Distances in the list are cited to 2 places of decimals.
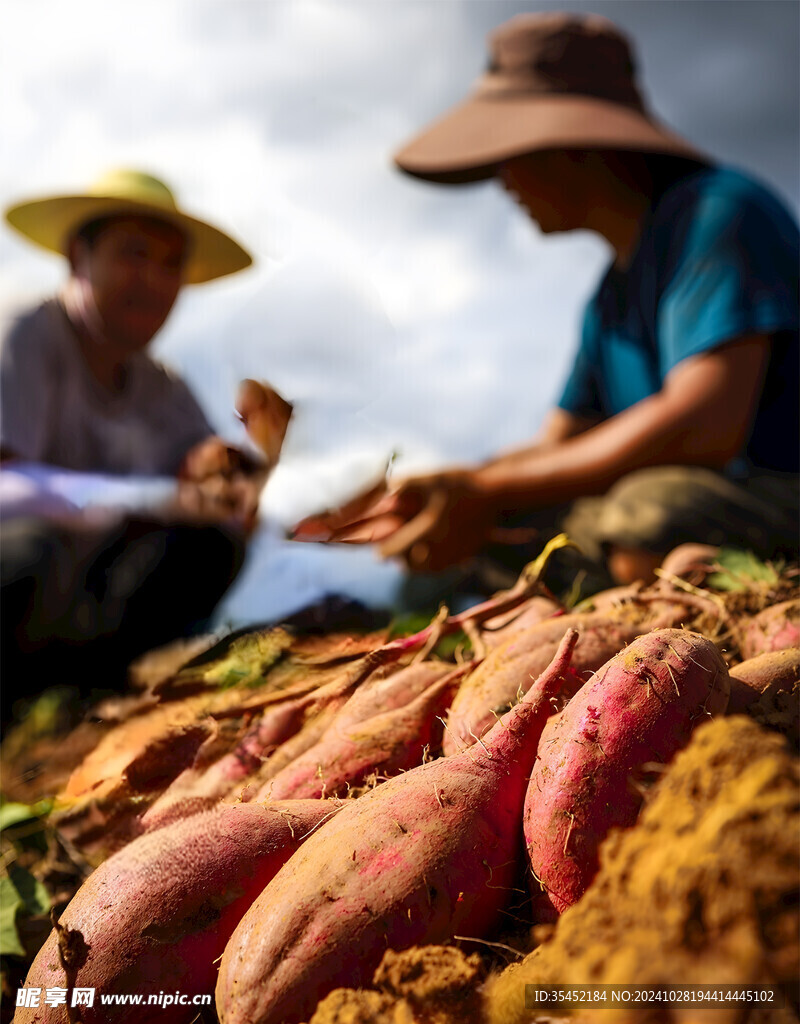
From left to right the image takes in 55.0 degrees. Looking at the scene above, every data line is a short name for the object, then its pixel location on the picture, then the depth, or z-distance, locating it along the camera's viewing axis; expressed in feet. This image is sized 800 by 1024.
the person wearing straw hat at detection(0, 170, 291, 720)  6.36
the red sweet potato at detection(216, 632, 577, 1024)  1.78
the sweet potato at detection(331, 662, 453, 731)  2.87
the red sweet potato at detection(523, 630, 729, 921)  1.87
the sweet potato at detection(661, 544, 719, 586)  3.55
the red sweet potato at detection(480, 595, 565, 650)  3.13
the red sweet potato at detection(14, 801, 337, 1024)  1.96
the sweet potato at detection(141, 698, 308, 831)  2.76
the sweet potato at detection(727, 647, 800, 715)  2.18
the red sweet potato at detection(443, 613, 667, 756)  2.46
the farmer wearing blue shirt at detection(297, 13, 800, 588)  5.50
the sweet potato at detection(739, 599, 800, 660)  2.69
